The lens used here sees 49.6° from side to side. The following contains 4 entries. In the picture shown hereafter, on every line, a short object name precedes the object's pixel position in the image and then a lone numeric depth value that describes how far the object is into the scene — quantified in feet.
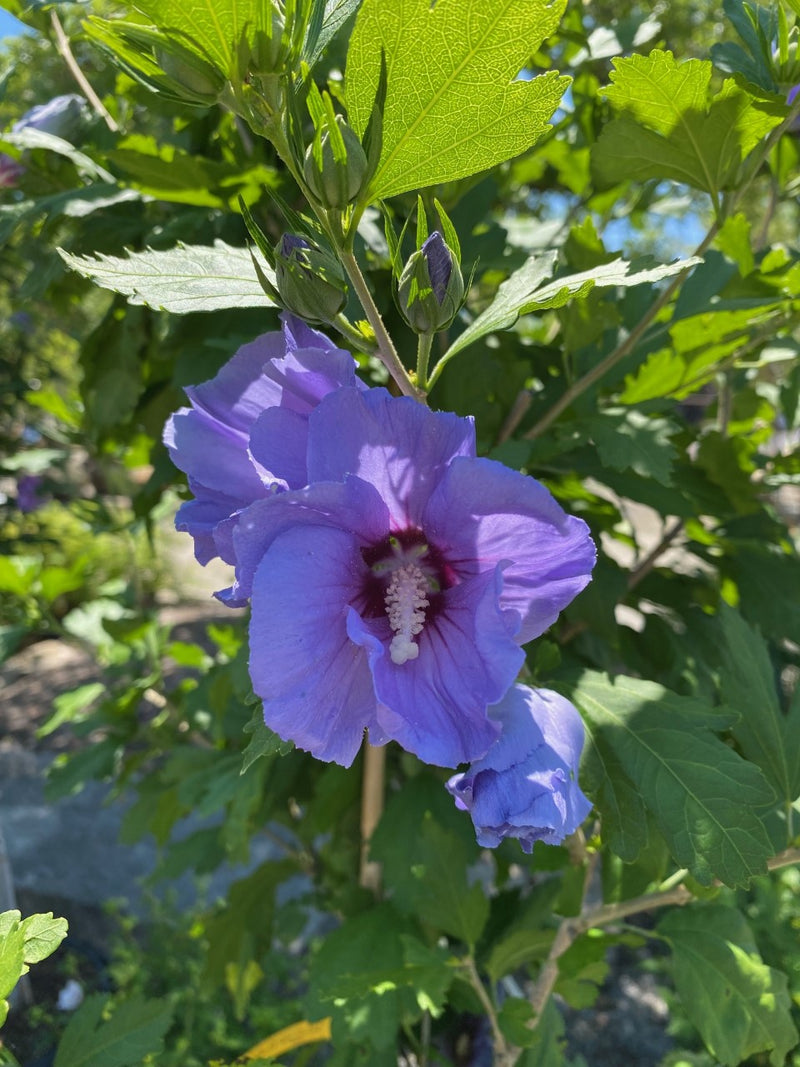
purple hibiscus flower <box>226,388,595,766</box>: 0.63
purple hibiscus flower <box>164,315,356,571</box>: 0.70
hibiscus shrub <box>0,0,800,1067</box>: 0.66
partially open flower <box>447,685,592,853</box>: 0.67
